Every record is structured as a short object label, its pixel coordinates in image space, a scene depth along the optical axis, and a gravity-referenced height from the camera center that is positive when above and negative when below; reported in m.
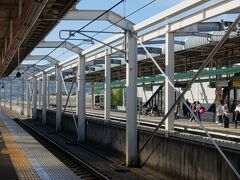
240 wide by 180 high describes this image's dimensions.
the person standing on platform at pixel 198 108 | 23.02 -0.88
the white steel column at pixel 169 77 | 11.97 +0.57
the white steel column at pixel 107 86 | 17.89 +0.43
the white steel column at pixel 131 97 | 12.61 -0.07
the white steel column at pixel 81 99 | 19.20 -0.21
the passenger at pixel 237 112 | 19.04 -0.91
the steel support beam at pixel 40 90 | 37.01 +0.47
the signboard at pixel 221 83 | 19.85 +0.60
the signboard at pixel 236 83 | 21.75 +0.68
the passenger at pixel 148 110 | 32.46 -1.36
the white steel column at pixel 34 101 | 37.94 -0.63
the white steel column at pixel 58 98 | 25.30 -0.21
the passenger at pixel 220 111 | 20.18 -0.91
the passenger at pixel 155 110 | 31.44 -1.31
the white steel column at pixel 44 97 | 31.12 -0.16
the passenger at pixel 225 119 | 18.65 -1.24
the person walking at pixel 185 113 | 29.75 -1.50
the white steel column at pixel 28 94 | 42.04 +0.14
